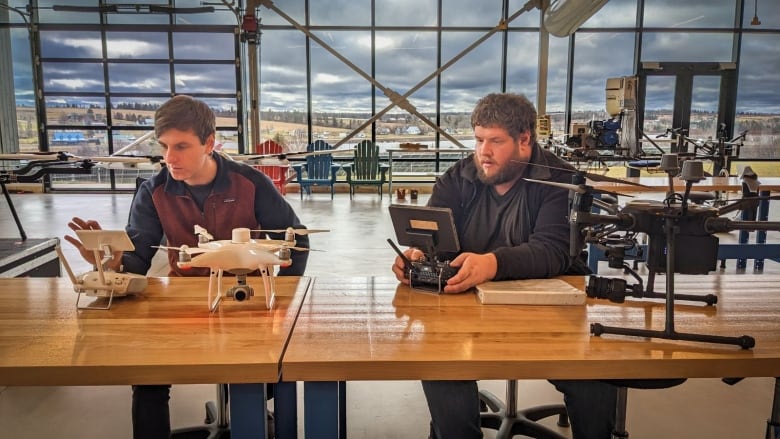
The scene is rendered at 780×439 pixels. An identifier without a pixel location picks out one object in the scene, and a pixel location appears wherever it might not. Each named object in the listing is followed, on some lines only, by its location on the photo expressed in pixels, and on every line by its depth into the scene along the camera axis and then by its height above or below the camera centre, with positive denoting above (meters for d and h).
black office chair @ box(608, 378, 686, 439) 1.70 -0.79
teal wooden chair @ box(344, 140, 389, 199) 9.77 -0.47
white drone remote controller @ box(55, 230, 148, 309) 1.57 -0.37
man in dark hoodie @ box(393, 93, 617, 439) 1.66 -0.26
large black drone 1.33 -0.20
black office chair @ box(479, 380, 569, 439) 2.15 -1.05
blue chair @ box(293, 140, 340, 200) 9.65 -0.53
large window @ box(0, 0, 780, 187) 10.16 +1.35
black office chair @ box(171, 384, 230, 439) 2.13 -1.05
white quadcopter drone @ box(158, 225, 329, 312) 1.50 -0.30
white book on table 1.62 -0.43
